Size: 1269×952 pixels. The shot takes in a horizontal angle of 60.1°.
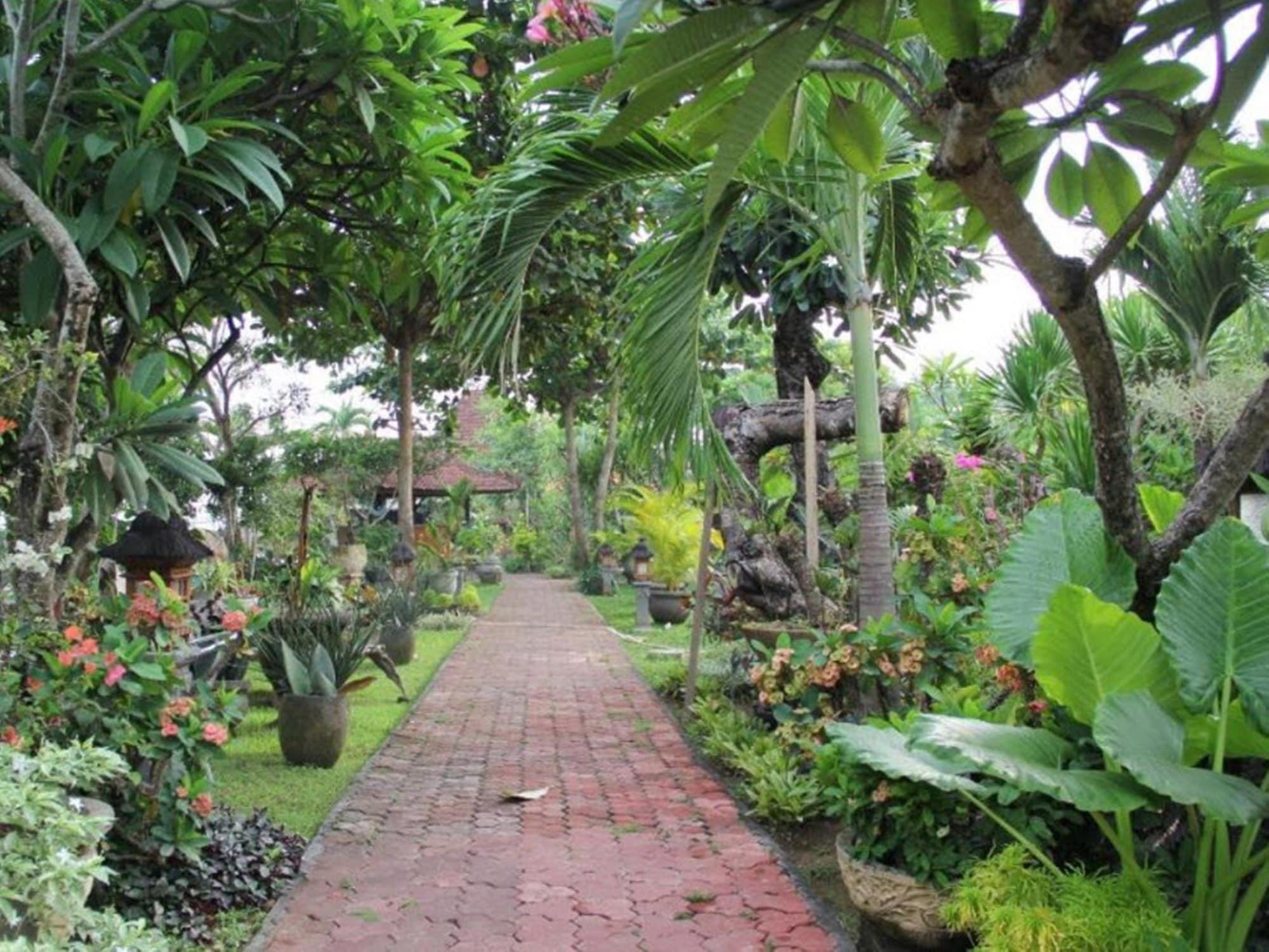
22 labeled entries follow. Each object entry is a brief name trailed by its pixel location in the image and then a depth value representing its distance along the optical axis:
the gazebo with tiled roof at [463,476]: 24.48
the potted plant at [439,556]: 16.66
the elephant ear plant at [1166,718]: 2.44
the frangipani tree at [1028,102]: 1.62
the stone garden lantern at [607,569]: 20.88
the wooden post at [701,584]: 6.88
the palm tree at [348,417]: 24.14
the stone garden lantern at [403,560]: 13.70
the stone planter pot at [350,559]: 15.49
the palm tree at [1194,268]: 7.34
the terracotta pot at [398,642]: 10.30
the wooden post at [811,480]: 5.86
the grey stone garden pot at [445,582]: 16.47
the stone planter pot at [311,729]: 5.84
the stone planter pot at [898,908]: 3.09
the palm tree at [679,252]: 4.66
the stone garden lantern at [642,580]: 14.80
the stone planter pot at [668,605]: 14.35
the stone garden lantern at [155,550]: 5.91
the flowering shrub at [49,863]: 2.22
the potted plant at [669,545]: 14.47
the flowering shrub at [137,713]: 3.23
